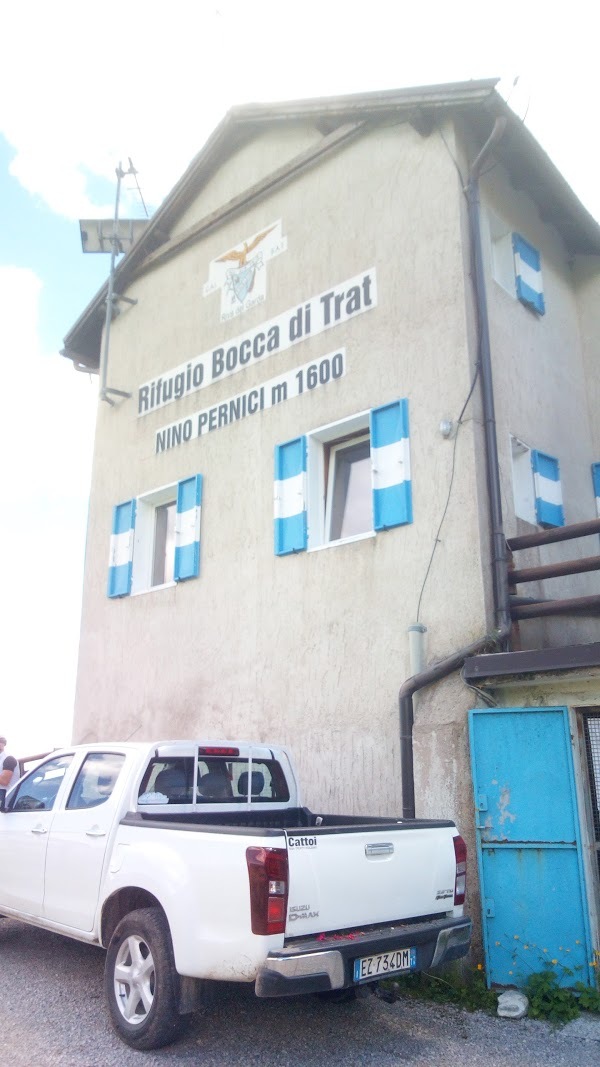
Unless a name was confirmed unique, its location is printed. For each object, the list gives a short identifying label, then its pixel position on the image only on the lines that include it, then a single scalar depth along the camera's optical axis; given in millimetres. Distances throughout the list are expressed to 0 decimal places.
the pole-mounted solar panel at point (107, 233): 13680
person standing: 8969
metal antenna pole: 12438
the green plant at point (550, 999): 5406
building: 7223
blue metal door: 5785
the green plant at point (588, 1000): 5461
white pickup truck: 4227
